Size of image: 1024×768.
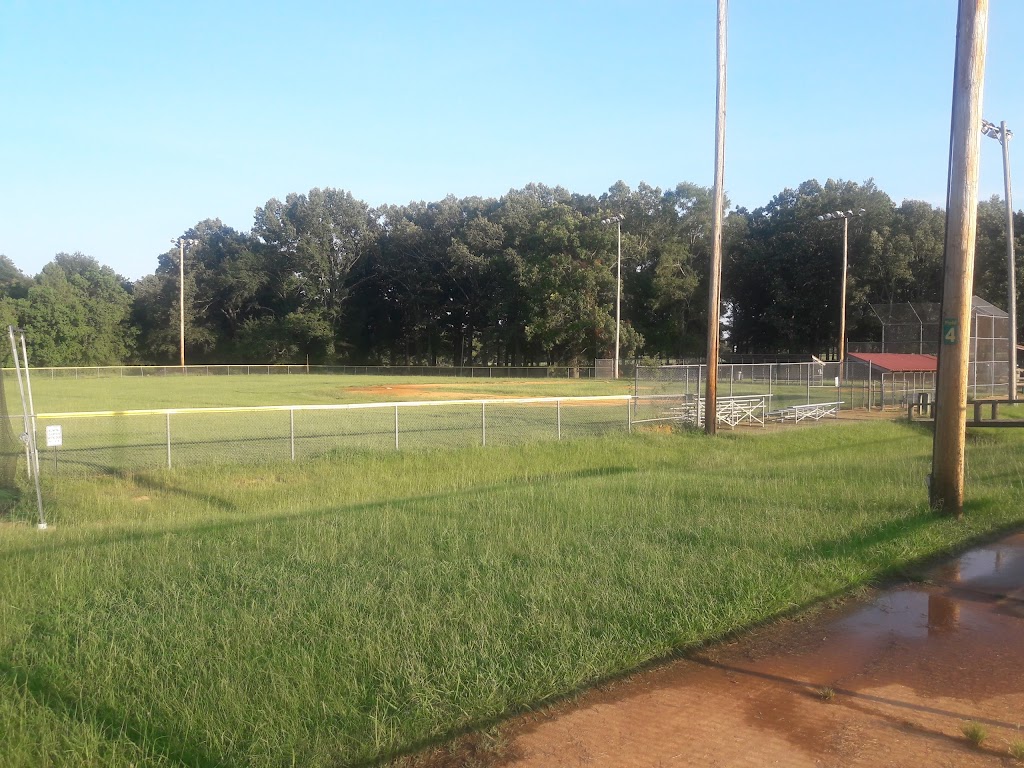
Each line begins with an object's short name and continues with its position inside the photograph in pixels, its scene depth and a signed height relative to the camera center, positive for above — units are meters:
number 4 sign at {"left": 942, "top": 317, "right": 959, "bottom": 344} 9.85 +0.22
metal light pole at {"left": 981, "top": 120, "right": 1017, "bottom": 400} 31.03 +4.53
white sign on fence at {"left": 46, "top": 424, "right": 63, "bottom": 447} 10.95 -1.25
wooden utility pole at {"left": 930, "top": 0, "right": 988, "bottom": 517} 9.71 +1.15
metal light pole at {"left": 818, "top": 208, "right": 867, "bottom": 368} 46.28 +1.60
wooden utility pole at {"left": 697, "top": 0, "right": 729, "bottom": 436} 19.77 +3.08
